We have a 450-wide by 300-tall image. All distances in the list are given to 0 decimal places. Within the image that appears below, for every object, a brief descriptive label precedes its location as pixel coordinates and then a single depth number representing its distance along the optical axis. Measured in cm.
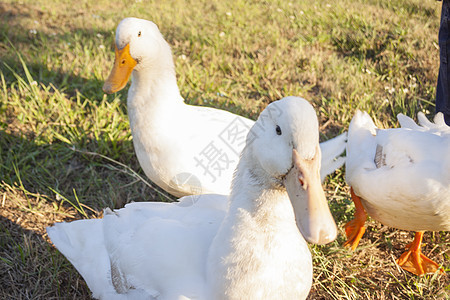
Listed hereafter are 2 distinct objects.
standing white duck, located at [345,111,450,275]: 177
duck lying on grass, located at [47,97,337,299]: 152
